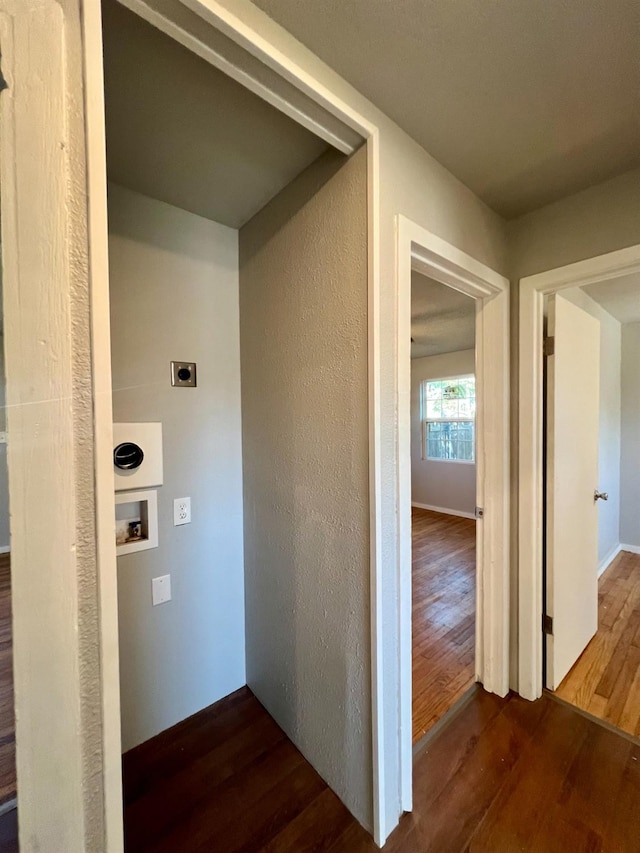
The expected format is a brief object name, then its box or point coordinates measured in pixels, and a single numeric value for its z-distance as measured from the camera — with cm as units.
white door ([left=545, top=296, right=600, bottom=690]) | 164
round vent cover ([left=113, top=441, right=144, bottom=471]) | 130
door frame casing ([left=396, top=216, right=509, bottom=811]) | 152
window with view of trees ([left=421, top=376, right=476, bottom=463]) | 489
